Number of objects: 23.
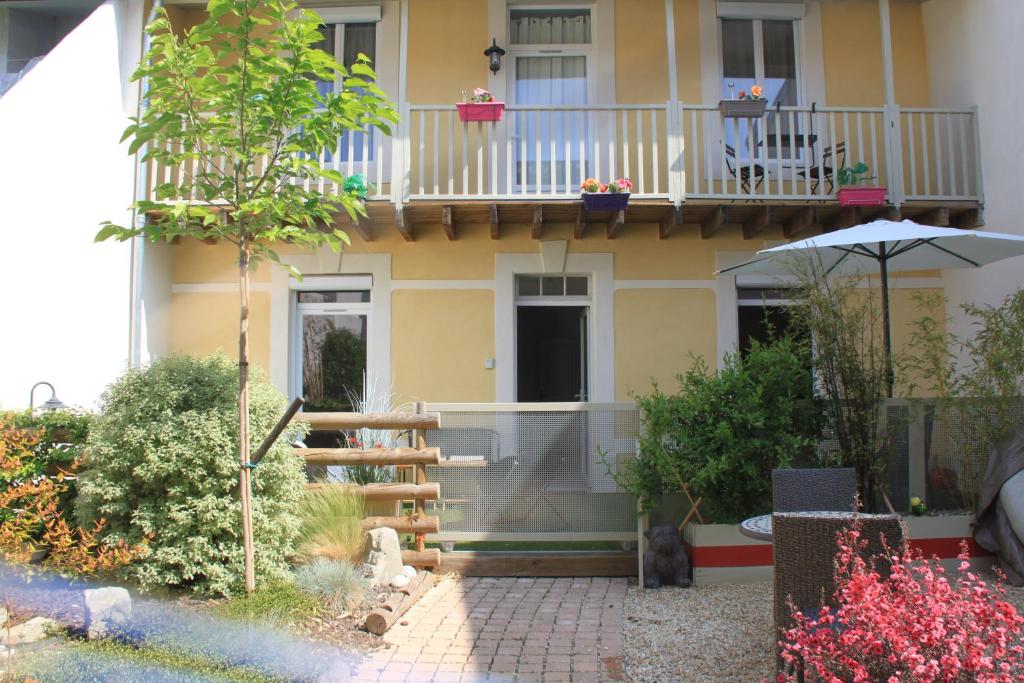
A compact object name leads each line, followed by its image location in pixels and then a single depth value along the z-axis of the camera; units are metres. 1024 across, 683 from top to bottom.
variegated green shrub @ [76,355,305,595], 4.14
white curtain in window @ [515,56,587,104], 9.07
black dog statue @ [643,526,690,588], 5.32
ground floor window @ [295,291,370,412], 8.76
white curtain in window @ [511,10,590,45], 9.05
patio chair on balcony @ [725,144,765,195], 8.27
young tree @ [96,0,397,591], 3.79
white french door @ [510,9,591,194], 8.95
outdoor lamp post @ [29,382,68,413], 5.88
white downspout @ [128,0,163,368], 7.98
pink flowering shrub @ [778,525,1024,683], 2.32
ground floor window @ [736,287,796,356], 8.78
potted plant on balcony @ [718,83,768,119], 7.94
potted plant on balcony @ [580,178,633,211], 7.55
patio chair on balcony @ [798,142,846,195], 8.09
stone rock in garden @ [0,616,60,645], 3.74
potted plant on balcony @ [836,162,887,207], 7.69
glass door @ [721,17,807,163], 9.09
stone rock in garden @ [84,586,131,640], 3.63
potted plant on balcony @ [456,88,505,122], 7.85
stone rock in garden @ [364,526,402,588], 4.83
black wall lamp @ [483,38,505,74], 8.59
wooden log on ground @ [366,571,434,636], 4.14
